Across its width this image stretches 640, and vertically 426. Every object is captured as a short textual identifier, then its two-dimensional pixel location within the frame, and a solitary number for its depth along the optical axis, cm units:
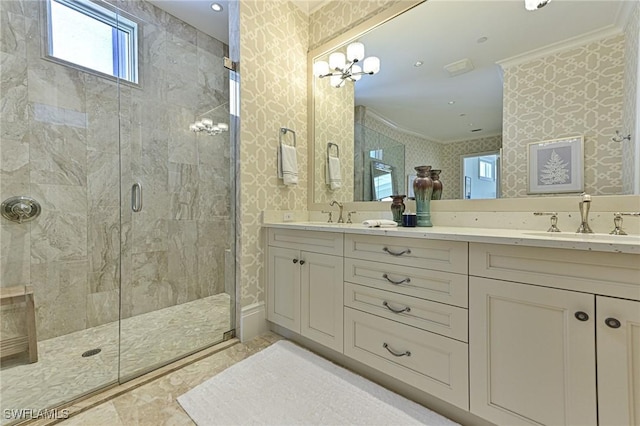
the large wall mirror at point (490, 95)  127
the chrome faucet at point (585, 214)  123
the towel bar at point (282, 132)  222
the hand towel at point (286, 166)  220
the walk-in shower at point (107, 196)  177
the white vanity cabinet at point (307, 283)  162
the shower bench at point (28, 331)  163
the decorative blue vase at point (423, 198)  167
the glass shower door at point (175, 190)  220
